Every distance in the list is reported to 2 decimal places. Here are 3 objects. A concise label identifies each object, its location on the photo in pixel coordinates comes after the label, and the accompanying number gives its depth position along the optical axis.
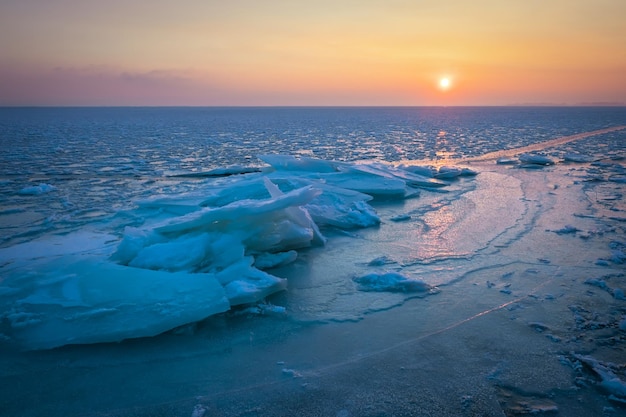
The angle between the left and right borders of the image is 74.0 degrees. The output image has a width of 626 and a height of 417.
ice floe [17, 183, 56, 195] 7.20
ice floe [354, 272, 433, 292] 3.64
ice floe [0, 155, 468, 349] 2.89
